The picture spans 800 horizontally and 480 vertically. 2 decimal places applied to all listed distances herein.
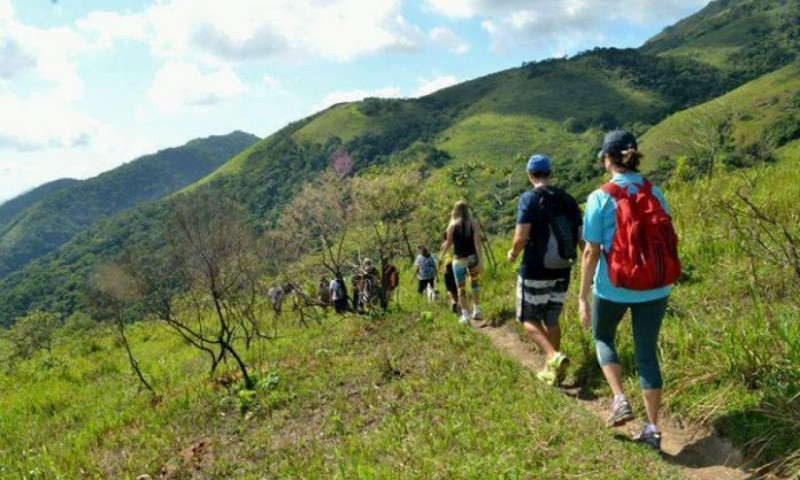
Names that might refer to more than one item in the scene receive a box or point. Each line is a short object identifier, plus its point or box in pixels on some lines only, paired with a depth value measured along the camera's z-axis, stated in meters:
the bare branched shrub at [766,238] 4.39
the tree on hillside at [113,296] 11.27
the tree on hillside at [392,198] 23.81
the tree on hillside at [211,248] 9.89
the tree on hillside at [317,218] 13.46
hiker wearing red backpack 3.75
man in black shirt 5.26
